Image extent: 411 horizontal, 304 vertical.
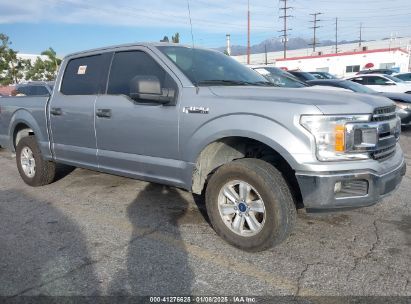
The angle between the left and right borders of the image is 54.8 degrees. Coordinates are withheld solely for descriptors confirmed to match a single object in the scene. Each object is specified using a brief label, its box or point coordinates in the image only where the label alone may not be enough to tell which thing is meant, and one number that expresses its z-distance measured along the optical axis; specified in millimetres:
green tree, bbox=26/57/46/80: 34466
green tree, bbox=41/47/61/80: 34969
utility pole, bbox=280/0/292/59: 70188
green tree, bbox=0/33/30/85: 33312
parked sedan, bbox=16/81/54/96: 11365
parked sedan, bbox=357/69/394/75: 26938
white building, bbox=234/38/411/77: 39656
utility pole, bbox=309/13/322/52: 81325
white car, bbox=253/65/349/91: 8828
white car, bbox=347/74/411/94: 16719
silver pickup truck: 3166
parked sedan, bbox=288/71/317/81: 16638
